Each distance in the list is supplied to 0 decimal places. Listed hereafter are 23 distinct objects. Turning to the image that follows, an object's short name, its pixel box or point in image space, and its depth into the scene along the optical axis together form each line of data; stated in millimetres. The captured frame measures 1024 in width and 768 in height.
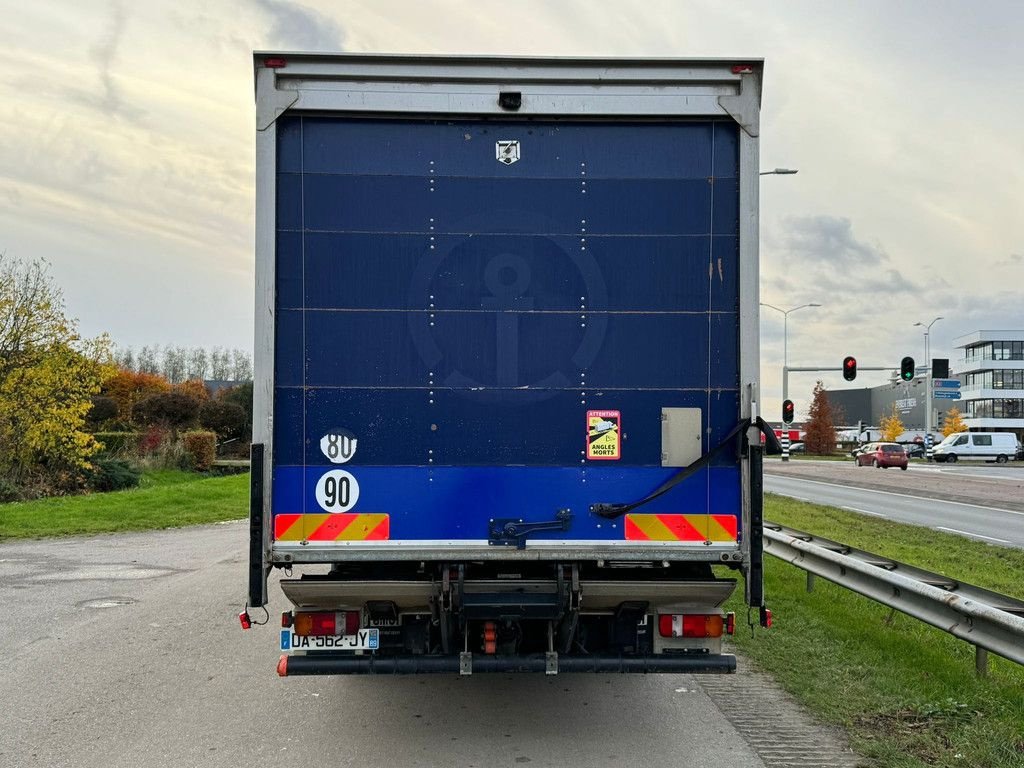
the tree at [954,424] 97775
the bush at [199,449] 34812
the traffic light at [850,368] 37156
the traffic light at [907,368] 35938
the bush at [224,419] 43438
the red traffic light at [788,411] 37906
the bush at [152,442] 34500
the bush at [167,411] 39062
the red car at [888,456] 52844
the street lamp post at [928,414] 60062
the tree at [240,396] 46938
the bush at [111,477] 26984
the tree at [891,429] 105312
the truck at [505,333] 5090
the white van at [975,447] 68750
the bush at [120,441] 34272
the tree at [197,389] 44281
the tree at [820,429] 91125
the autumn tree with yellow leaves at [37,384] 23812
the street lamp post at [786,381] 44181
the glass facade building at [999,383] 108750
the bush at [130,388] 42375
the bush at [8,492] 22922
